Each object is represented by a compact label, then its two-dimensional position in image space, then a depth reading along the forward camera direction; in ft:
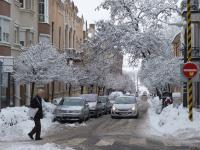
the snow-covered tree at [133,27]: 144.66
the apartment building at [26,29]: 116.57
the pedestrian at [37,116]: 62.34
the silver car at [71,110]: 98.89
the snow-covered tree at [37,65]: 114.11
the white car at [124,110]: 114.93
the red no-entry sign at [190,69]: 70.49
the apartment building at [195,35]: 117.29
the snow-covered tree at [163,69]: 147.23
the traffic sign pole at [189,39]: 72.28
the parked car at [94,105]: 121.19
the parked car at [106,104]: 140.87
